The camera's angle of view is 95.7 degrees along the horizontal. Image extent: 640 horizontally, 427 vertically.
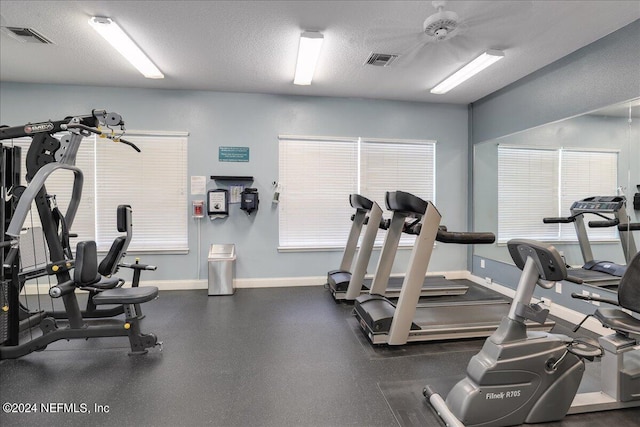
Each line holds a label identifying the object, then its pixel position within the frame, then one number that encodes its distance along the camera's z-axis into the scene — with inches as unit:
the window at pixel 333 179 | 187.5
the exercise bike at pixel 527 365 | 63.9
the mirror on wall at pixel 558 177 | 119.3
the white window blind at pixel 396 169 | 194.1
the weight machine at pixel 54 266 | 95.7
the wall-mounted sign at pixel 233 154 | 182.5
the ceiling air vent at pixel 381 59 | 134.9
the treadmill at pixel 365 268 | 129.6
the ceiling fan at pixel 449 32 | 101.5
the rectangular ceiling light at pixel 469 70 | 131.6
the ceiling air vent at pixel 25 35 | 113.6
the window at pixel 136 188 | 172.6
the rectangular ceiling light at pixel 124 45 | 107.3
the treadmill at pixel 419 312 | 100.9
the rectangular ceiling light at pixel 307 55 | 115.6
